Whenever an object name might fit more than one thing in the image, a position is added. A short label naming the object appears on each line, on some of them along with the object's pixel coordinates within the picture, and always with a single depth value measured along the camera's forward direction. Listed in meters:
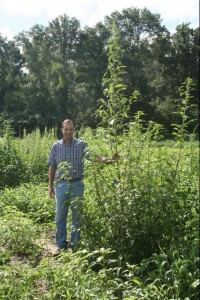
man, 5.38
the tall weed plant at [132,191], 4.58
